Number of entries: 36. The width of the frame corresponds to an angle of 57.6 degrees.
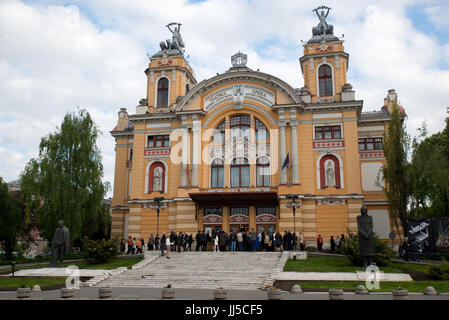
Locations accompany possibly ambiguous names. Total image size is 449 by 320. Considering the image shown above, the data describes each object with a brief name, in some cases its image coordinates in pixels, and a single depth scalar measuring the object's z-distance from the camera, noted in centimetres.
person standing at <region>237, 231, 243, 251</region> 2941
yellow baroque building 3400
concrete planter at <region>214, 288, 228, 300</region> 1316
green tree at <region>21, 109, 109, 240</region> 3369
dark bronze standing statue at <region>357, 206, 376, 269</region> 1745
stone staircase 2055
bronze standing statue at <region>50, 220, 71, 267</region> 2291
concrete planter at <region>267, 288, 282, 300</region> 1292
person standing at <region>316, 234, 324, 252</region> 3030
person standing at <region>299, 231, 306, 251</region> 3034
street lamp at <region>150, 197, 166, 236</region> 3658
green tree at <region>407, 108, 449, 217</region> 2983
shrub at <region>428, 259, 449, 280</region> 1843
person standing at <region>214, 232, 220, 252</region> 2922
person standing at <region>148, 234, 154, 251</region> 3216
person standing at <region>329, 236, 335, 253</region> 2964
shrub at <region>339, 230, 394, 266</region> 2248
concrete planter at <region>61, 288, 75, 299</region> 1489
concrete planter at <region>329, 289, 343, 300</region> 1252
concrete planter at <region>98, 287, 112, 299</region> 1486
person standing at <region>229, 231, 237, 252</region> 2948
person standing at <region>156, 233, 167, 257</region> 2840
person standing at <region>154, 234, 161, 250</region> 3231
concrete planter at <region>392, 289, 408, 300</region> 1268
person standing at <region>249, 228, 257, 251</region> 2926
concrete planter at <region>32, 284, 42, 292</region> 1755
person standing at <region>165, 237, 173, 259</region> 2710
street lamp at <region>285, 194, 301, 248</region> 2931
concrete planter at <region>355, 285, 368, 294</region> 1494
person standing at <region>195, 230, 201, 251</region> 3024
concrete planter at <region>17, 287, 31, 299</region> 1533
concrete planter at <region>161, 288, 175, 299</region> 1408
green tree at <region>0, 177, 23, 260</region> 3925
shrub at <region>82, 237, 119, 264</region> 2767
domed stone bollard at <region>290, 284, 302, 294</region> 1592
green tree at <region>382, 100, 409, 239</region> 2983
